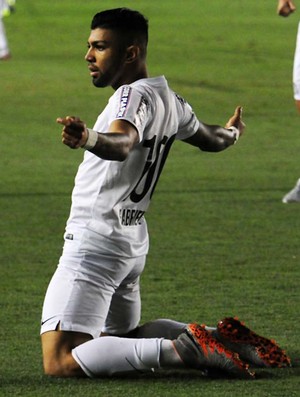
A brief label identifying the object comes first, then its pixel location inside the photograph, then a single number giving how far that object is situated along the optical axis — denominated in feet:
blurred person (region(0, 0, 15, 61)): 71.18
